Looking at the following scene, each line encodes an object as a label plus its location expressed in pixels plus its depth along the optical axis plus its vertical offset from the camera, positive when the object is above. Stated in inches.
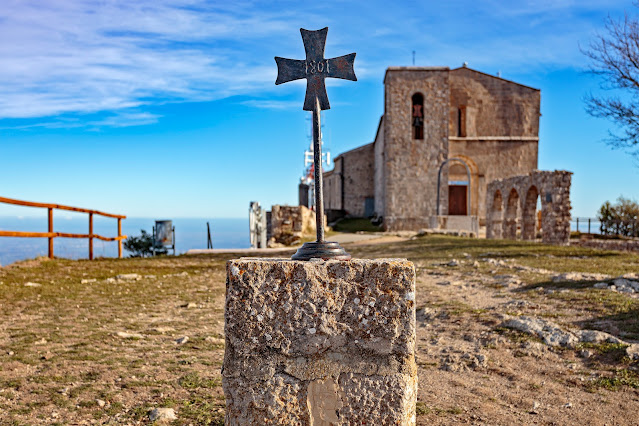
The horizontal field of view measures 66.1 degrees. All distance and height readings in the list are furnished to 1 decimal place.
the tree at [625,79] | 537.0 +151.5
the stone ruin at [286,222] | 753.6 -12.0
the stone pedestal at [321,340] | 100.2 -25.7
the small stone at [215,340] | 188.2 -49.0
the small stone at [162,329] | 201.2 -47.8
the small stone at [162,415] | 122.3 -50.5
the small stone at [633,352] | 166.7 -47.3
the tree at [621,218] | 1162.6 -9.5
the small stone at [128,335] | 191.9 -47.6
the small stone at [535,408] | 134.1 -53.8
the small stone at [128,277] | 346.0 -44.6
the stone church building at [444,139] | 1197.1 +191.3
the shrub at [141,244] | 853.5 -52.4
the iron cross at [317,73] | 127.5 +37.7
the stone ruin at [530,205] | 705.0 +15.3
